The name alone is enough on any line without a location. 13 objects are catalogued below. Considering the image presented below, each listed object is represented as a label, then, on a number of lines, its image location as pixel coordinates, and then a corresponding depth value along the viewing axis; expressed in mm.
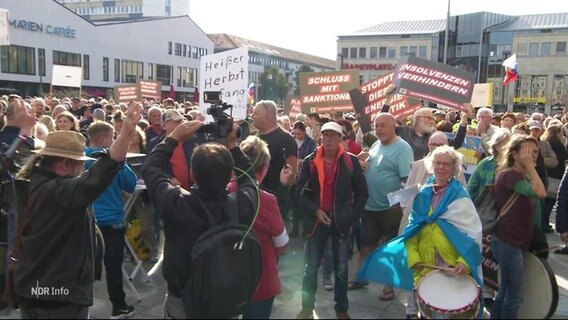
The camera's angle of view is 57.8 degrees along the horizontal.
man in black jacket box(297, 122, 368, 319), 4695
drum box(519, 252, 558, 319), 3528
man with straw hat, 2742
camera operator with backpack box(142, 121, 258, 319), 2467
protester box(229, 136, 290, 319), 2803
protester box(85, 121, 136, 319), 4473
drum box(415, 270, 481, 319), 3217
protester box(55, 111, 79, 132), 6453
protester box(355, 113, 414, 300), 5180
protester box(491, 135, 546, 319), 3984
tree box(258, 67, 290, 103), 93044
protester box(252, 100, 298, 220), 5711
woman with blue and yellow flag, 3600
